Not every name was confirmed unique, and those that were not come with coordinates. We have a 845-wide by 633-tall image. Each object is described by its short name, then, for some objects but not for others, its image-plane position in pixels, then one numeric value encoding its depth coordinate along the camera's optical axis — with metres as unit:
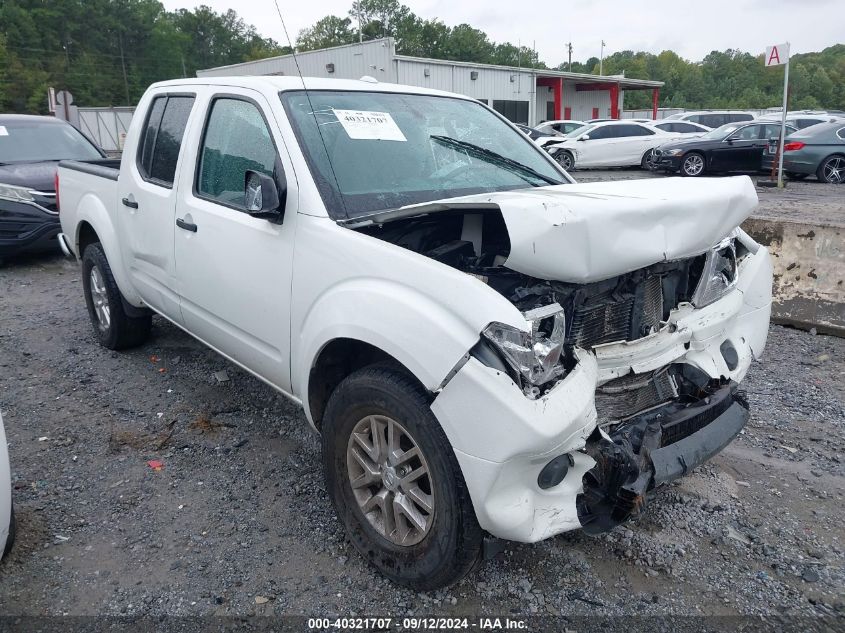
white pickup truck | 2.24
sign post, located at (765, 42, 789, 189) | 13.50
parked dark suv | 8.00
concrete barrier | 5.29
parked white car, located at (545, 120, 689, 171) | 19.39
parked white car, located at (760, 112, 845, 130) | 19.61
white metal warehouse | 26.50
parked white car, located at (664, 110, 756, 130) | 24.61
